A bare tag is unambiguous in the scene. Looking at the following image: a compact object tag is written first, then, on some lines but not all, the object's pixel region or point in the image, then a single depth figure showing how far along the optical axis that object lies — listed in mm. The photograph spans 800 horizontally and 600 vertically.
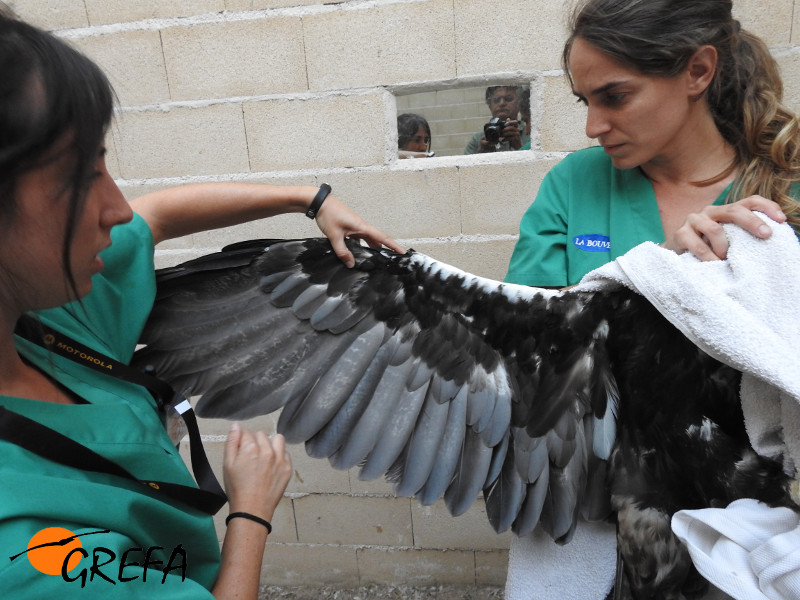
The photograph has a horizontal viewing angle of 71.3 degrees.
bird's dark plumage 1171
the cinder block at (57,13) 1963
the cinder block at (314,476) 2219
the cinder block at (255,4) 1858
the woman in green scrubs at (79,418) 576
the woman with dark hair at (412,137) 2053
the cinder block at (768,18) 1625
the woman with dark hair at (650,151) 1054
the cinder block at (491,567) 2275
